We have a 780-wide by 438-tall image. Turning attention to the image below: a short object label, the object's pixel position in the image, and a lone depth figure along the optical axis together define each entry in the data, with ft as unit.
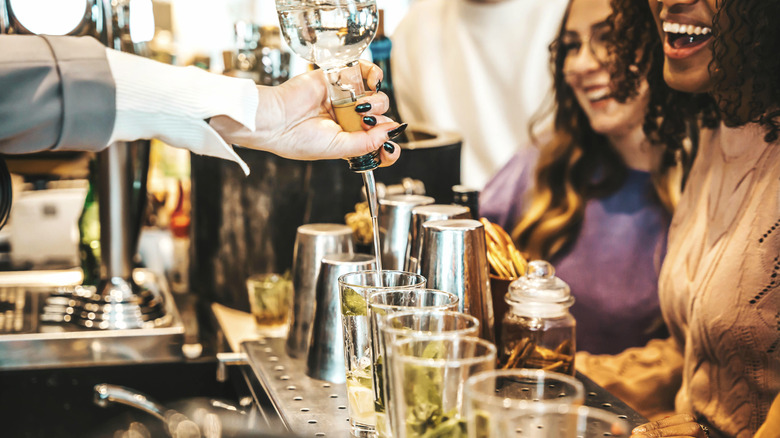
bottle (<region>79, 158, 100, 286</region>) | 6.07
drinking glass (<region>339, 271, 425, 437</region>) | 2.95
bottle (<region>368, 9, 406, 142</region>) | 7.22
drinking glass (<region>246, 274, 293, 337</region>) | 5.74
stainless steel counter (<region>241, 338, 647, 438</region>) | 3.30
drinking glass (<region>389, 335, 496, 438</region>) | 2.19
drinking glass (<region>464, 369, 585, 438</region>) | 1.82
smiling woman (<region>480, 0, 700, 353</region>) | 6.36
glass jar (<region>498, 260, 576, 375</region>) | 3.60
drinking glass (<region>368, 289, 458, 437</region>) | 2.68
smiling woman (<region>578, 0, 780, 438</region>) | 4.33
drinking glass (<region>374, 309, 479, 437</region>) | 2.45
